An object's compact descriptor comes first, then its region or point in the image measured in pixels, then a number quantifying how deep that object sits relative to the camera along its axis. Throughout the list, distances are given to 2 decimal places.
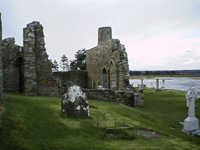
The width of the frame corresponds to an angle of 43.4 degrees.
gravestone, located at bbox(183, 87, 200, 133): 10.73
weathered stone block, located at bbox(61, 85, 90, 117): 8.93
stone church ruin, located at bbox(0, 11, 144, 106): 16.59
